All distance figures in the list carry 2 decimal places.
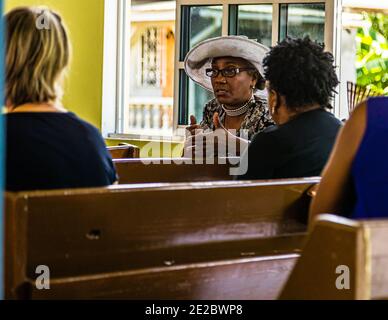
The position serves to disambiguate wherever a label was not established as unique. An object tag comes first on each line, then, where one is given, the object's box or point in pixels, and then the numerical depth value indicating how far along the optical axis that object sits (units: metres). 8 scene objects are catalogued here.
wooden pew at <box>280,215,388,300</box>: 2.36
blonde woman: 3.31
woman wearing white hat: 6.34
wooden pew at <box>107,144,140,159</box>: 6.20
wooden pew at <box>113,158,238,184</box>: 5.01
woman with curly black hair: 4.11
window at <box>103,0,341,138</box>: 7.73
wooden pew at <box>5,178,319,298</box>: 2.81
